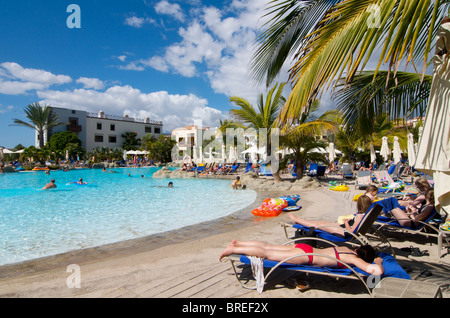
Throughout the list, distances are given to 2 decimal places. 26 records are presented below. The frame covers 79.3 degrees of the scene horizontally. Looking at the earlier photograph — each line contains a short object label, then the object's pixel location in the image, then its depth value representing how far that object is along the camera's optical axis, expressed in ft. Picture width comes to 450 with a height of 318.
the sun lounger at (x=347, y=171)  48.73
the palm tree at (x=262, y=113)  44.32
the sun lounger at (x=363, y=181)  34.45
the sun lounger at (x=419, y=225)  13.70
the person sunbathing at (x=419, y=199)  16.11
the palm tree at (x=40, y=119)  127.44
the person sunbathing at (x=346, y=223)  12.46
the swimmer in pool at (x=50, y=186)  46.85
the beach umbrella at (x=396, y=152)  40.68
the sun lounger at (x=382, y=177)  33.83
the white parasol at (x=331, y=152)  56.85
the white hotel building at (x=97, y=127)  139.23
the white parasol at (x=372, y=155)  51.29
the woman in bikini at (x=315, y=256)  9.12
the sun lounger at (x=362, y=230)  11.50
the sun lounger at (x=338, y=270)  8.66
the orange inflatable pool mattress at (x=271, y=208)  22.75
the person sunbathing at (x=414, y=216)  13.82
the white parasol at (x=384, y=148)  45.21
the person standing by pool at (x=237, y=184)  43.92
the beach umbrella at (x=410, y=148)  33.83
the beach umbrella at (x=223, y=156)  86.90
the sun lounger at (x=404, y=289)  6.98
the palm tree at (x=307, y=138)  39.14
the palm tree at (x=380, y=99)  12.30
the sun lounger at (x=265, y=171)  54.84
